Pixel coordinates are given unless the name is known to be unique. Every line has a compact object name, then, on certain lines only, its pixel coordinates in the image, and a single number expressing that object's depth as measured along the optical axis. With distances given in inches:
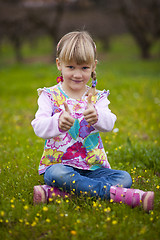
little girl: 115.7
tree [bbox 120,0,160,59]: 805.2
